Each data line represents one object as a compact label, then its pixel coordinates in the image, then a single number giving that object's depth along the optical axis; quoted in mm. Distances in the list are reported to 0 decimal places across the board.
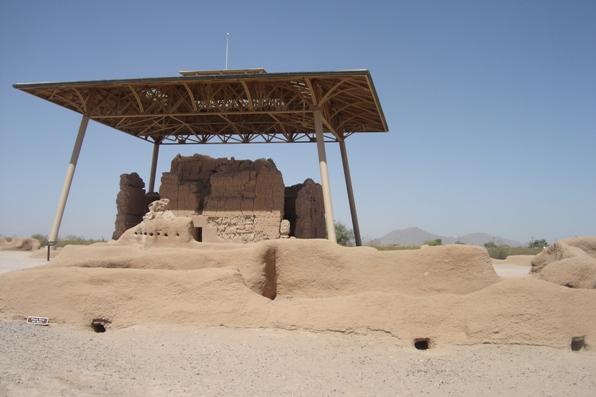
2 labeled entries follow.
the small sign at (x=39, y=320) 7777
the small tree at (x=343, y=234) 42062
